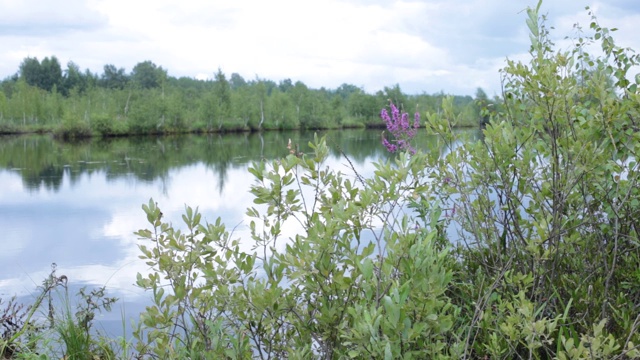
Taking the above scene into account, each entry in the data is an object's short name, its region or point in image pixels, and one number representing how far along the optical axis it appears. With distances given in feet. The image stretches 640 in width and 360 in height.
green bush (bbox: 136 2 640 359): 7.57
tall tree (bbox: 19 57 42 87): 290.15
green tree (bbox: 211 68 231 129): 203.62
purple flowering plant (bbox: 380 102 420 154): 14.19
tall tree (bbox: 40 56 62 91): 289.33
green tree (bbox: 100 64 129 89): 320.99
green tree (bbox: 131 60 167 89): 341.41
